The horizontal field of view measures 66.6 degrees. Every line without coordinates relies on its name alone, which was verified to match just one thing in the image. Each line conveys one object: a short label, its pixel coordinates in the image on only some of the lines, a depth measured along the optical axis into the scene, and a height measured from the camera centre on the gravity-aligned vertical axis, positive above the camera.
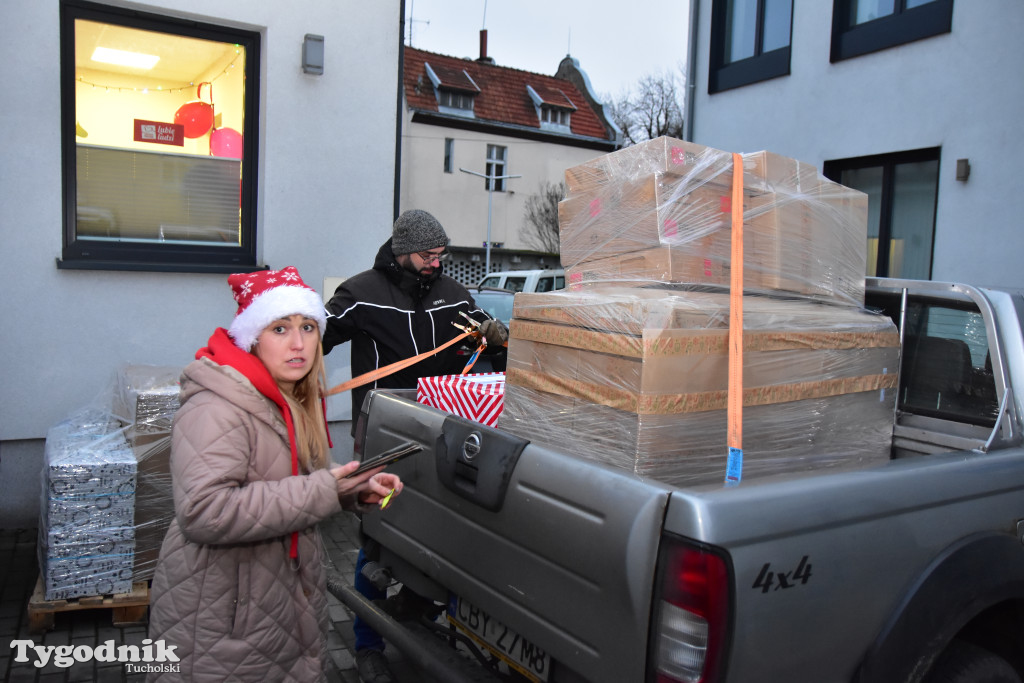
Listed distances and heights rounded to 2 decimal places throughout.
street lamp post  32.05 +3.55
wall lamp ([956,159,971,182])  6.73 +1.05
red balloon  5.44 +0.99
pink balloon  5.46 +0.83
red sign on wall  5.26 +0.86
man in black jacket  3.68 -0.20
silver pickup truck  1.74 -0.70
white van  12.23 -0.10
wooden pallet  3.61 -1.65
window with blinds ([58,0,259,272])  4.94 +0.78
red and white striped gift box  3.01 -0.49
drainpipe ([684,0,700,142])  9.76 +2.66
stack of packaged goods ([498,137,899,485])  2.18 -0.15
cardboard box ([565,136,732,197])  2.46 +0.38
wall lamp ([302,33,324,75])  5.35 +1.45
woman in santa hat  1.91 -0.59
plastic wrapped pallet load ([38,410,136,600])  3.66 -1.27
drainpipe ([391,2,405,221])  5.79 +1.08
